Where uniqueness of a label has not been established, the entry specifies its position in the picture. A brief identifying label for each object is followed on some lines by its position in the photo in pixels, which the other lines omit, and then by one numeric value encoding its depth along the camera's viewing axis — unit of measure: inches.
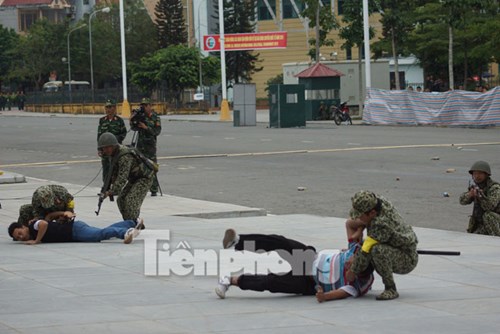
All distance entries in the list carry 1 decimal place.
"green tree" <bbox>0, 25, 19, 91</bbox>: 5108.3
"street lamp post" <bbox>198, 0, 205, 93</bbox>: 4160.4
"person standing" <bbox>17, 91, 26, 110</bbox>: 4483.3
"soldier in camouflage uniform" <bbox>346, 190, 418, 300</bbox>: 392.2
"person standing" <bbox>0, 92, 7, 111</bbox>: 4402.1
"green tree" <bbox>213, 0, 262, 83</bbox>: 4087.1
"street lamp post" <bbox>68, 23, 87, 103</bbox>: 4281.5
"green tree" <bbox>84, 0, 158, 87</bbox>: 4719.5
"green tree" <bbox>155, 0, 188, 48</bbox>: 4367.6
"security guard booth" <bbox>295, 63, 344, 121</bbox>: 2303.2
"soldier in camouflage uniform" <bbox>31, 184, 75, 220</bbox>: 553.3
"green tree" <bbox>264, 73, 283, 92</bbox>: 3878.4
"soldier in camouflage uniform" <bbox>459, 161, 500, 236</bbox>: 561.0
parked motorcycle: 2127.2
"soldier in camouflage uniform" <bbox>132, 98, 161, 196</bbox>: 887.1
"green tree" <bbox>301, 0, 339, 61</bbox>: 2600.9
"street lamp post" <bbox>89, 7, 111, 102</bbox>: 4145.9
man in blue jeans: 568.1
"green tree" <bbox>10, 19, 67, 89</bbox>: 4707.2
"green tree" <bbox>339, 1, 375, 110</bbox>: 2401.6
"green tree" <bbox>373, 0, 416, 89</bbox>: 2412.6
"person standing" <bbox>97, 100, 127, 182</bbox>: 886.4
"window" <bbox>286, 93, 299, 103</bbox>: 2086.4
